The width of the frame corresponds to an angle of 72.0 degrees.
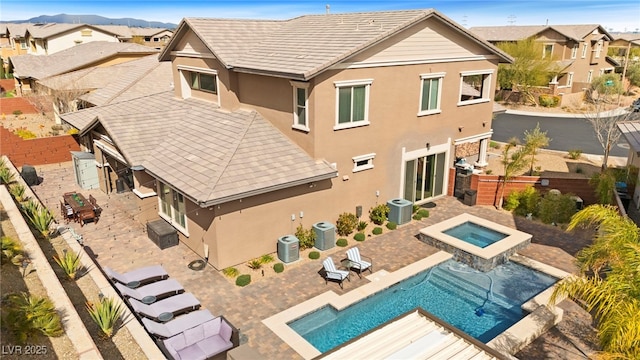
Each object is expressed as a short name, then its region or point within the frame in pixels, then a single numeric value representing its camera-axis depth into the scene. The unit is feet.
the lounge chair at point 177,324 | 37.29
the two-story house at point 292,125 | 54.03
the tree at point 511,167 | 69.97
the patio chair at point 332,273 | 48.85
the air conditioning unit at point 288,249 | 53.47
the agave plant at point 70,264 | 40.57
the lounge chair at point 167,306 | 39.96
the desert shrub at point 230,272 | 50.98
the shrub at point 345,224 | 61.00
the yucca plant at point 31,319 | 30.91
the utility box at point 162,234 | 57.36
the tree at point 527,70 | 172.04
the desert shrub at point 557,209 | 65.82
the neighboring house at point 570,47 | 185.24
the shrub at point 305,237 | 57.06
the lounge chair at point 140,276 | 45.27
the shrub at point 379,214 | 65.39
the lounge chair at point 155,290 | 42.84
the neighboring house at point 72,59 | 143.74
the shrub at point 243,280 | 49.01
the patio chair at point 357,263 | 51.42
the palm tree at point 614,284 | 24.30
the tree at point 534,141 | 72.61
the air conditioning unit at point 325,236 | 57.16
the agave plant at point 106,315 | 32.88
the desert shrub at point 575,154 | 96.44
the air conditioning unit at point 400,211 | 65.41
